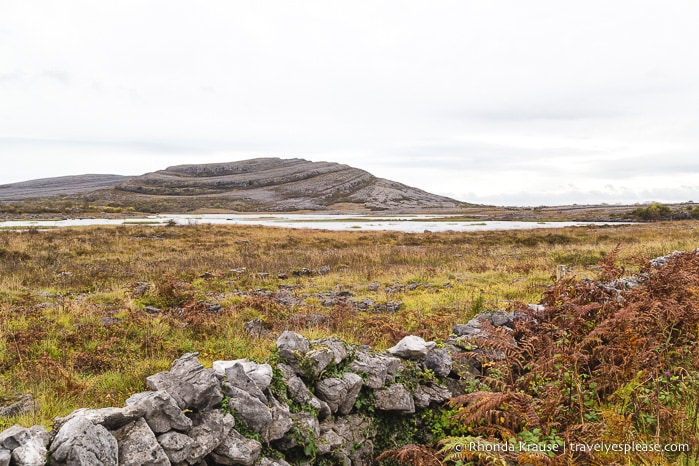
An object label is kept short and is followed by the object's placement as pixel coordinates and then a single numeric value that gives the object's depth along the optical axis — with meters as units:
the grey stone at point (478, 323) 7.77
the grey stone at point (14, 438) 3.02
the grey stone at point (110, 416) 3.50
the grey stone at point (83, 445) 3.09
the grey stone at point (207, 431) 3.86
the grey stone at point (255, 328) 8.49
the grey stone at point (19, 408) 4.52
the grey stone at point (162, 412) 3.76
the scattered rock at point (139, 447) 3.42
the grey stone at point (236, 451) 4.06
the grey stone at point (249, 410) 4.35
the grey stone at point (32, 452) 2.97
